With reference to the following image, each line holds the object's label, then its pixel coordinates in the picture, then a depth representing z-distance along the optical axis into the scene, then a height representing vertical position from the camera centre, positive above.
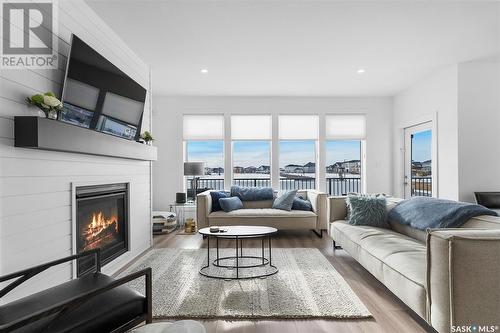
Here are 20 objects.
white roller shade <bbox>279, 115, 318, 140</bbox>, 6.62 +0.85
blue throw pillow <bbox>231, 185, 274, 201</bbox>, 5.68 -0.44
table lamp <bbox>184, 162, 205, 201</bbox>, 5.86 -0.01
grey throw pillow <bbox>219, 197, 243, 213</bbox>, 5.18 -0.58
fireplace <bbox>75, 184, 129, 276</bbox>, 2.80 -0.52
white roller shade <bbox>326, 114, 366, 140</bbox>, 6.66 +0.83
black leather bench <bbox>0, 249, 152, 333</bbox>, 1.41 -0.69
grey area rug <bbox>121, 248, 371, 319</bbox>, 2.36 -1.05
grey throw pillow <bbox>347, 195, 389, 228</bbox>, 3.69 -0.50
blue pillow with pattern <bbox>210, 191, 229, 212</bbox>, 5.34 -0.51
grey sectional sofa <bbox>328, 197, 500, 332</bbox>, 1.72 -0.64
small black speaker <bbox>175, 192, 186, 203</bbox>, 6.00 -0.53
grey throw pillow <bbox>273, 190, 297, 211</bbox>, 5.31 -0.54
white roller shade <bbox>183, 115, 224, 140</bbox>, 6.56 +0.84
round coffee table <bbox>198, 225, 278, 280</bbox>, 3.21 -1.05
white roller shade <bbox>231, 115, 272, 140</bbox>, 6.60 +0.83
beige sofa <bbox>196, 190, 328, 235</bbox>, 5.00 -0.76
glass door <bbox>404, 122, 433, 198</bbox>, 5.50 +0.13
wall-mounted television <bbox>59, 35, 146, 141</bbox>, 2.48 +0.66
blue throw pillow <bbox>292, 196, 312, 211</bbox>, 5.32 -0.61
